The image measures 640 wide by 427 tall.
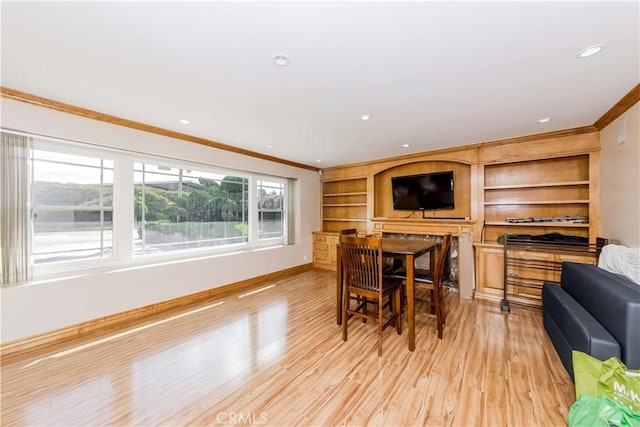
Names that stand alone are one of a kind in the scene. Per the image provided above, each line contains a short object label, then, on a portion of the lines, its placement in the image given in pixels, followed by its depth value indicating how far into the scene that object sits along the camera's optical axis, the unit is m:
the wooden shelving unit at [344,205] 5.61
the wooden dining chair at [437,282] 2.51
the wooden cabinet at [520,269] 3.23
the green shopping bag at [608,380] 1.41
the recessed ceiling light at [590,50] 1.61
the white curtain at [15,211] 2.27
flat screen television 4.18
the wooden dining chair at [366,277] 2.33
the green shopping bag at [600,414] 1.32
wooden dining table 2.38
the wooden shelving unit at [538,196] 3.39
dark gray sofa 1.55
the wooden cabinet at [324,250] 5.47
